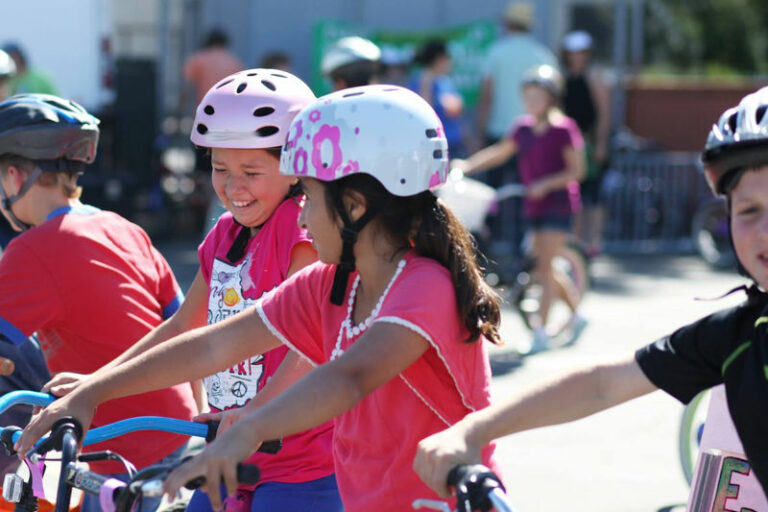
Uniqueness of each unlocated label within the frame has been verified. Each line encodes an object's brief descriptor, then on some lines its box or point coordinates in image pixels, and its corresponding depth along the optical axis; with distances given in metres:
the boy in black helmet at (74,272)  7.11
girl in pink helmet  6.77
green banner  30.07
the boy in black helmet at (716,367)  4.61
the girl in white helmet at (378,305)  5.55
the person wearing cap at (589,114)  25.14
